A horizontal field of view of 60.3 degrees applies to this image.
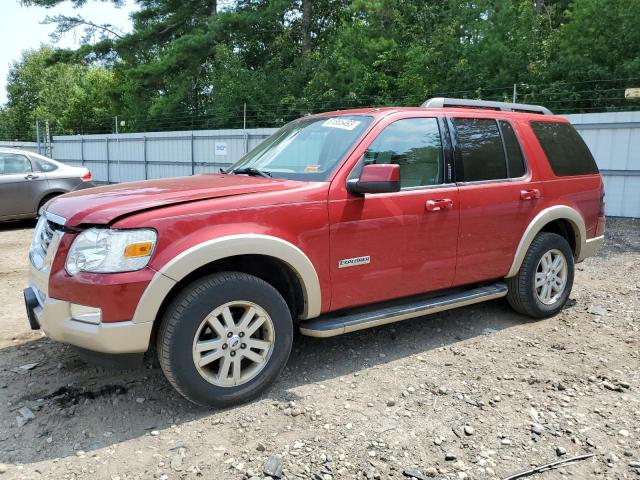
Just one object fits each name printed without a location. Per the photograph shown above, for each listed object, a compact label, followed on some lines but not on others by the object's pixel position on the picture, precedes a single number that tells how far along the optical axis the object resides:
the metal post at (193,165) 16.42
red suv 3.07
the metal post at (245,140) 14.15
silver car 9.79
